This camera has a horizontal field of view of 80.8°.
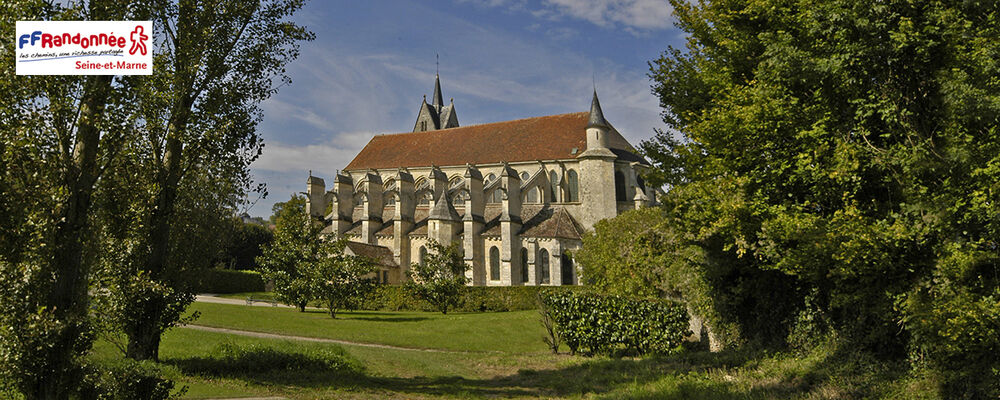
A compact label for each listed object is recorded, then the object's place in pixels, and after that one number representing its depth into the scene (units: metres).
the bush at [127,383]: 7.23
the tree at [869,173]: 8.62
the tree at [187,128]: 10.20
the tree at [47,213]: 6.52
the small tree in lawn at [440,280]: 30.83
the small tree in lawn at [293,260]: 28.75
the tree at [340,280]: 27.70
